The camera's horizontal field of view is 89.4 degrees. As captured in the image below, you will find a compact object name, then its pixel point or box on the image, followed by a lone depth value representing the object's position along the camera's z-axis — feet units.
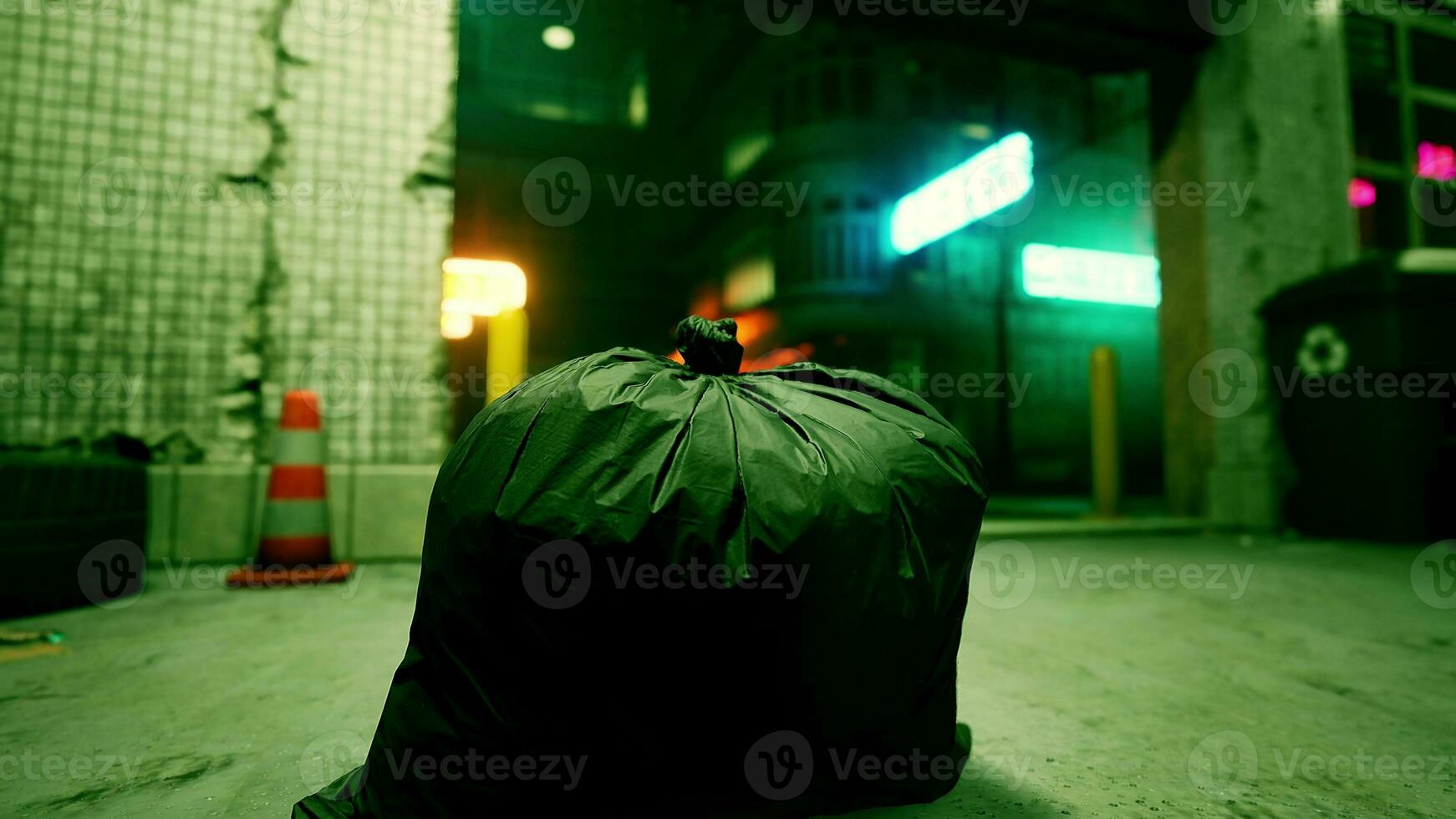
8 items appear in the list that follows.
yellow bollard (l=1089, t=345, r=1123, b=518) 16.97
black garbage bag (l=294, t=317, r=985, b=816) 3.13
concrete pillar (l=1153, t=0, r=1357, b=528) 15.70
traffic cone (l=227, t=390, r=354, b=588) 9.61
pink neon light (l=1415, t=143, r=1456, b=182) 18.75
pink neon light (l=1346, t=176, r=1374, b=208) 18.04
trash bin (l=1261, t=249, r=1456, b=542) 13.07
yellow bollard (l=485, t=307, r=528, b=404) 12.77
